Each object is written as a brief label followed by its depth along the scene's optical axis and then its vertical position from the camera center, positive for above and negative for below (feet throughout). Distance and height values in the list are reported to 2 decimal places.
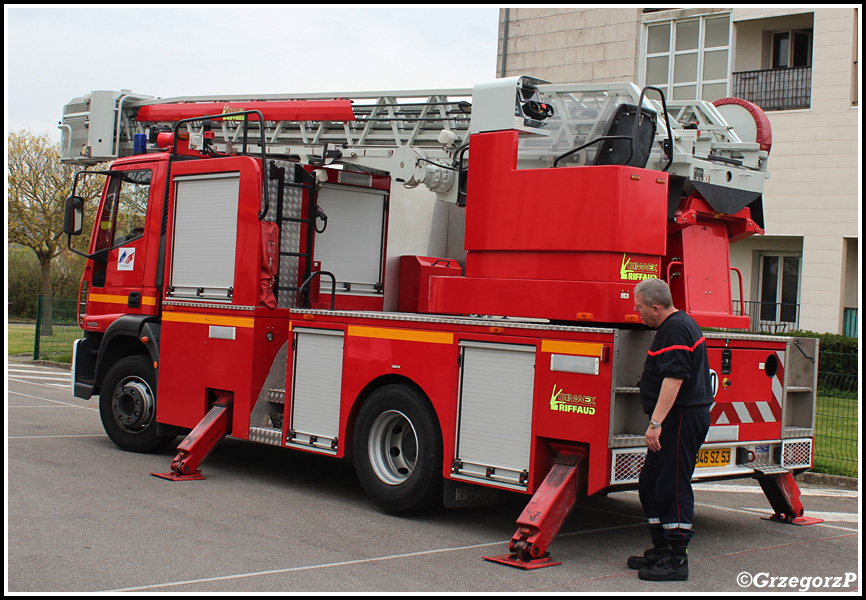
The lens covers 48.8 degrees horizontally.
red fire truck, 22.89 +0.52
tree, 107.86 +9.52
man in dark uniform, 20.34 -2.22
